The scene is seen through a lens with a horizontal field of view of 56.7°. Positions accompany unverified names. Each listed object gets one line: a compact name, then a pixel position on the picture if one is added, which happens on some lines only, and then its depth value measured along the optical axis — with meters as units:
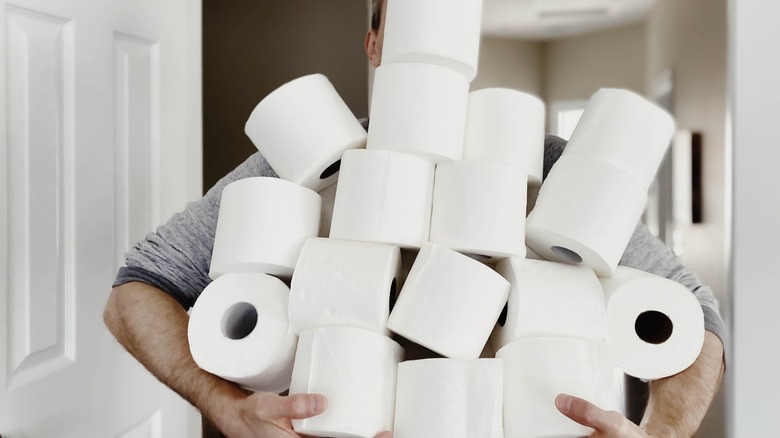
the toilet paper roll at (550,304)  0.73
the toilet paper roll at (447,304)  0.70
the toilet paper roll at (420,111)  0.76
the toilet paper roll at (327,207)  0.88
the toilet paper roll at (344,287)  0.71
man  0.78
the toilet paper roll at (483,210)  0.72
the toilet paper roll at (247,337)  0.75
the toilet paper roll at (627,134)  0.76
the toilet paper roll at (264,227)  0.77
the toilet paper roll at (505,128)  0.78
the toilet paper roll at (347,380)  0.68
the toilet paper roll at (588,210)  0.73
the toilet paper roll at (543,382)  0.68
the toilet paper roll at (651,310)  0.77
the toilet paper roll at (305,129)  0.81
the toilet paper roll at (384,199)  0.73
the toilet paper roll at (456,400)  0.67
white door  0.92
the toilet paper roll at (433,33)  0.77
